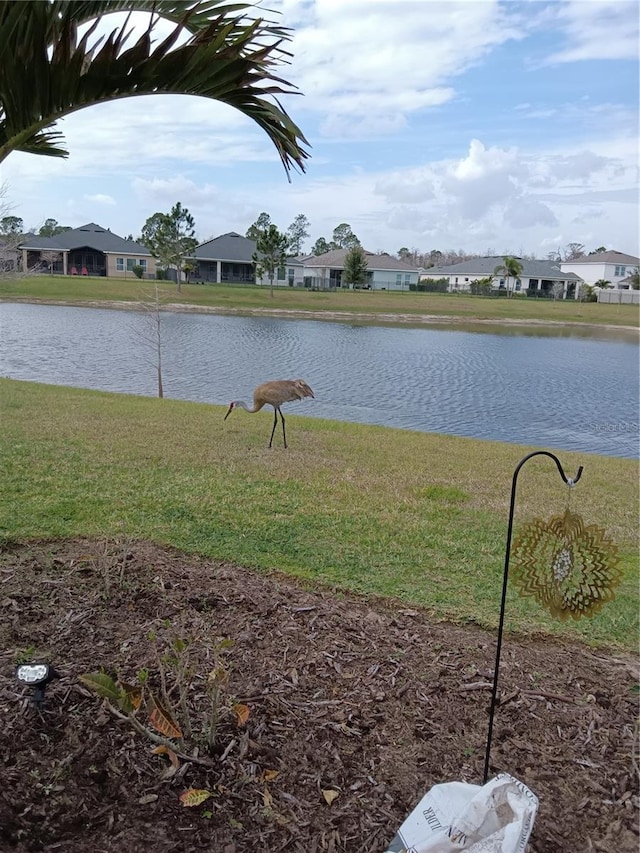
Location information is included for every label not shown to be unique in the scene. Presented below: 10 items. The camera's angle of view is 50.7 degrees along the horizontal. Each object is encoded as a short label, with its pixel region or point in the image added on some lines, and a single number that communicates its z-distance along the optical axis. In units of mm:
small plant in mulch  2090
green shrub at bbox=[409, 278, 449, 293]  56625
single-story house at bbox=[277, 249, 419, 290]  55906
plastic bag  1665
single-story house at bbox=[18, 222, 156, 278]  46969
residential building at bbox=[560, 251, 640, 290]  64500
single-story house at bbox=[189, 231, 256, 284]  48062
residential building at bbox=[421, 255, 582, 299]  59875
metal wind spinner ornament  2197
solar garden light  2209
